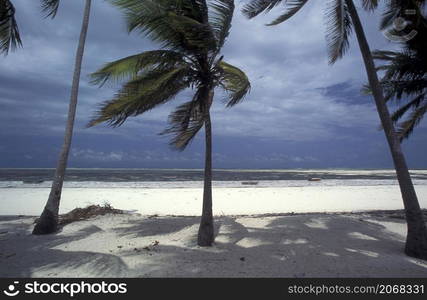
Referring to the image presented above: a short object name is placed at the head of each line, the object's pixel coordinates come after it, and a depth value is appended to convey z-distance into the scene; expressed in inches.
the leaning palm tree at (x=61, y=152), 296.4
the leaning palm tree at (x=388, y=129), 213.3
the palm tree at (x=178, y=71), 207.9
